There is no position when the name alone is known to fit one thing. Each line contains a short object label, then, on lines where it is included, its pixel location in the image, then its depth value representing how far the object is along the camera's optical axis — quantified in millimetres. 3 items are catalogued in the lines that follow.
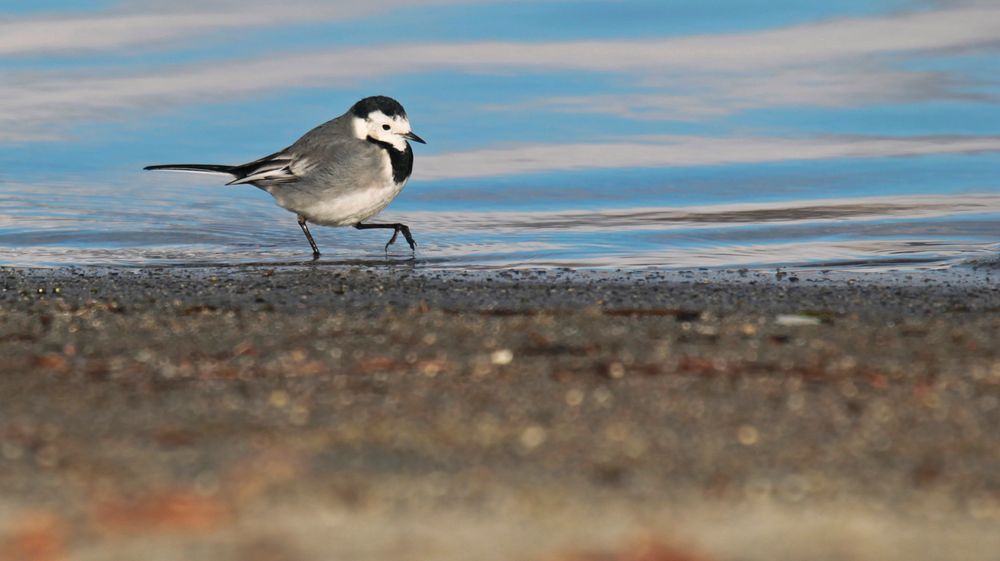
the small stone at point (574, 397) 8469
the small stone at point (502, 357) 9555
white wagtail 20844
